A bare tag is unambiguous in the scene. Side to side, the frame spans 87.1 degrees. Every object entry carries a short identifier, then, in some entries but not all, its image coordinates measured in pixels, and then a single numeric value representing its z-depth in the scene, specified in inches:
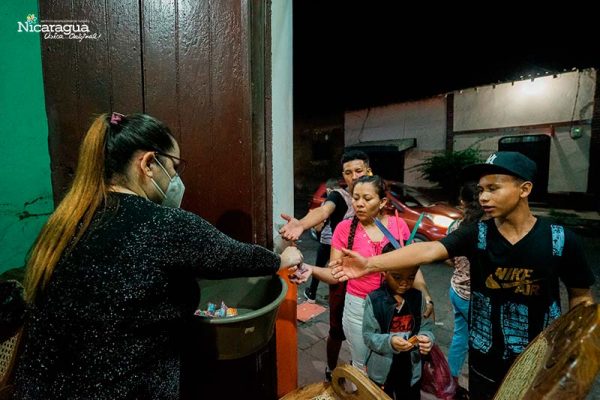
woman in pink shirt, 100.3
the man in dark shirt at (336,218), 106.4
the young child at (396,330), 87.4
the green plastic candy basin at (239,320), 62.7
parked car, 249.3
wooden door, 86.7
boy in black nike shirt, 68.8
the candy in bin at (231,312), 79.9
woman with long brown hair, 46.6
